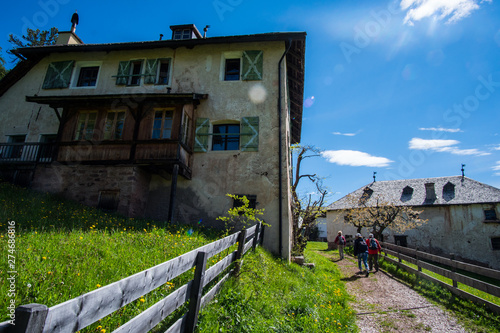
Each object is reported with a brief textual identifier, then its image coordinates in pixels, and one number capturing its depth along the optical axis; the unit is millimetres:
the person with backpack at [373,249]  11455
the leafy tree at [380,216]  19516
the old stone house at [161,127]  10492
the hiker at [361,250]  10859
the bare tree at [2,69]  21000
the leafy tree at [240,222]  10283
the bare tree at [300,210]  13117
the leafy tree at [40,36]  21156
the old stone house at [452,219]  21688
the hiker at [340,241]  15508
